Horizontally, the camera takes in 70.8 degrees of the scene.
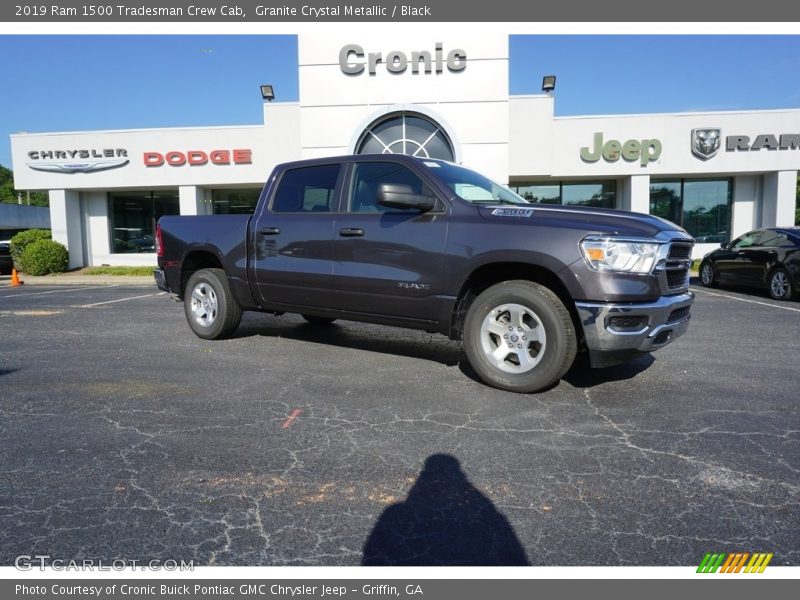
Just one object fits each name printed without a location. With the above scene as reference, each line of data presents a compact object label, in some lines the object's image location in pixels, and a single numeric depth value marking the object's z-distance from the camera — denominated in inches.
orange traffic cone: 677.3
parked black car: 432.8
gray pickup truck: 165.5
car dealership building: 618.8
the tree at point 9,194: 3782.0
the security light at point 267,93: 864.9
